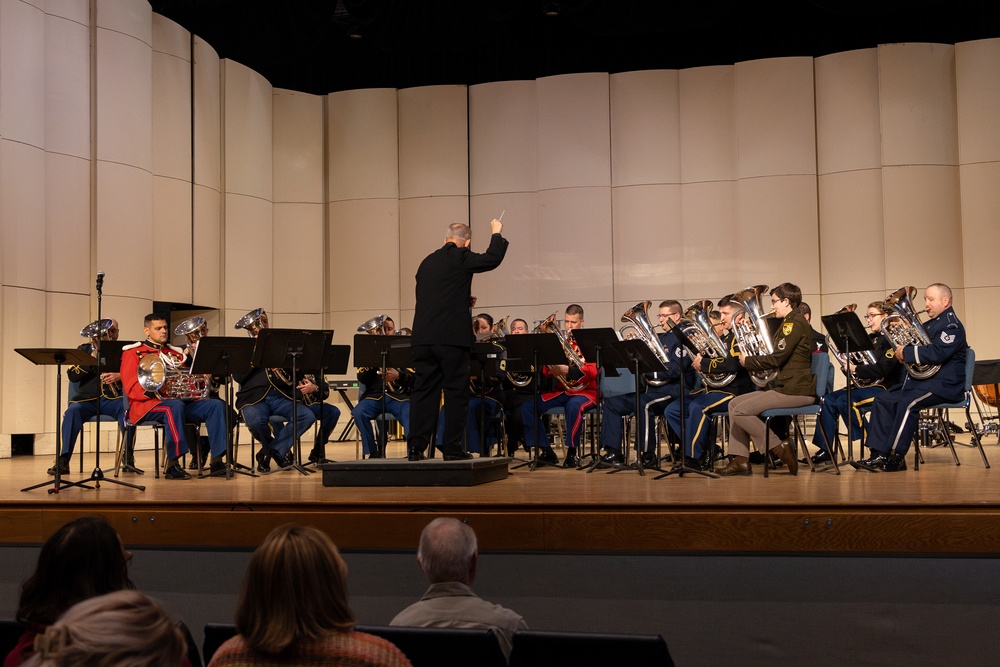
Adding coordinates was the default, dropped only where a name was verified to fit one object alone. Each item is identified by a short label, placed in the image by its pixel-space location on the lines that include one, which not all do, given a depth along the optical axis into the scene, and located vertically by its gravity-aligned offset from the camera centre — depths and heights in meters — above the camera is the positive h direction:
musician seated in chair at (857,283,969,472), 6.68 -0.16
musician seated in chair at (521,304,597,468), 7.81 -0.25
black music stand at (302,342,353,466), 7.76 +0.06
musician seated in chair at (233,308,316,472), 7.62 -0.28
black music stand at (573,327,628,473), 6.67 +0.14
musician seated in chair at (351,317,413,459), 8.38 -0.27
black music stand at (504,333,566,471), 6.83 +0.13
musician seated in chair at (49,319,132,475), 7.73 -0.22
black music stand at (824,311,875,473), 6.52 +0.21
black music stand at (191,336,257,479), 6.45 +0.09
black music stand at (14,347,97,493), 6.00 +0.08
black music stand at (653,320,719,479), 6.15 -0.37
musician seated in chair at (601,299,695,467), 7.47 -0.28
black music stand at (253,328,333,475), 6.80 +0.13
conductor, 6.26 +0.16
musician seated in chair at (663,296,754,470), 6.99 -0.20
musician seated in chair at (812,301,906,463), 7.73 -0.15
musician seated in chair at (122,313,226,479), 6.99 -0.19
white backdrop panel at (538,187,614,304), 12.08 +1.47
